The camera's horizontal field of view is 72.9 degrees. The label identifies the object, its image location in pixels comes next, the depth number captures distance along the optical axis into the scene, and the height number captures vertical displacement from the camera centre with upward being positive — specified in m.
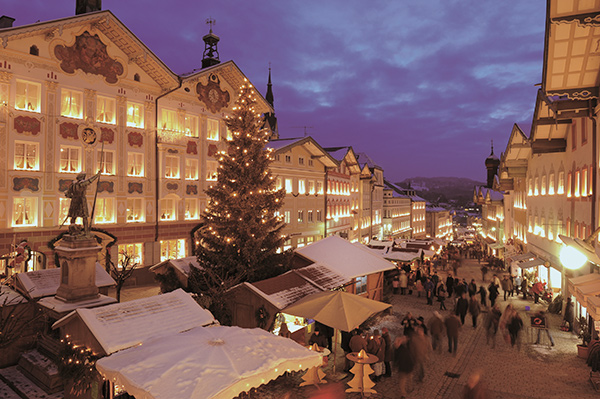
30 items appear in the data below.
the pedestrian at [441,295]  20.20 -4.95
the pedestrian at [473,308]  16.78 -4.65
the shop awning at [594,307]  10.98 -3.04
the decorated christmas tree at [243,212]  17.41 -0.74
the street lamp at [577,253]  11.56 -1.68
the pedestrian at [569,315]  16.31 -4.79
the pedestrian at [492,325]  14.51 -4.60
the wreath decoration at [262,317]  13.16 -3.95
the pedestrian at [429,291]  21.14 -4.96
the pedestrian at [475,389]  7.59 -3.64
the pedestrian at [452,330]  13.59 -4.49
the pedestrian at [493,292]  19.39 -4.61
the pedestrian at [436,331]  13.84 -4.61
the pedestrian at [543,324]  14.46 -4.58
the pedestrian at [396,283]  24.09 -5.19
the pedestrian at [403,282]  23.80 -5.06
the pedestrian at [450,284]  22.06 -4.80
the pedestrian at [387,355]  11.58 -4.56
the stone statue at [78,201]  12.17 -0.20
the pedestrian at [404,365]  10.30 -4.33
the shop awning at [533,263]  22.41 -3.76
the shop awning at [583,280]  13.55 -2.87
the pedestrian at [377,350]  11.28 -4.29
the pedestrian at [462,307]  16.38 -4.48
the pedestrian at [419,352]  10.77 -4.27
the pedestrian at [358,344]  11.20 -4.09
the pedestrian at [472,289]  19.59 -4.57
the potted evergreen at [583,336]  13.06 -4.86
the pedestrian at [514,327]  14.24 -4.59
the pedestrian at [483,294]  20.16 -4.86
